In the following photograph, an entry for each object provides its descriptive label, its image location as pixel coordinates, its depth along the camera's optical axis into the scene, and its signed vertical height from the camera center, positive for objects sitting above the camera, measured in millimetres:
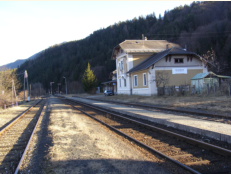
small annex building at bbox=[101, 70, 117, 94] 52828 +1153
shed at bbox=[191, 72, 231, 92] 21784 +743
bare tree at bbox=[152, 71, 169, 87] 25797 +1230
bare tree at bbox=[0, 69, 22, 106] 35966 +3001
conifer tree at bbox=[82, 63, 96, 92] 55562 +2767
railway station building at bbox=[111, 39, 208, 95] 27266 +2954
